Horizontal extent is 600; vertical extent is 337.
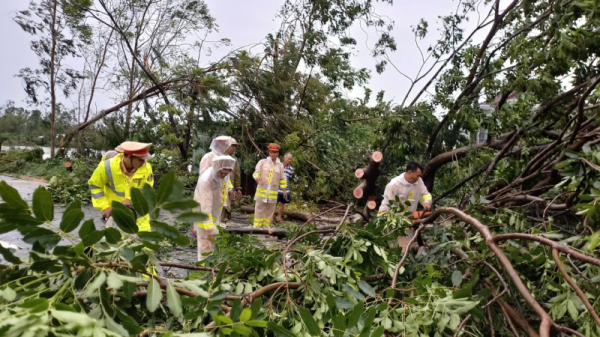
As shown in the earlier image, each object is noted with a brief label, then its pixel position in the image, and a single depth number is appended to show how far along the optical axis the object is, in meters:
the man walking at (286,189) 7.62
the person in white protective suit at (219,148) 5.08
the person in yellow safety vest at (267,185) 7.03
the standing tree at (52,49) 19.30
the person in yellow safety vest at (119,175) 3.51
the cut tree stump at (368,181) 6.71
